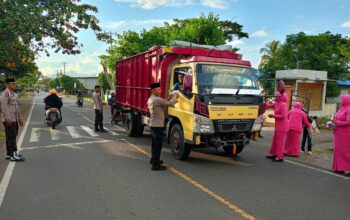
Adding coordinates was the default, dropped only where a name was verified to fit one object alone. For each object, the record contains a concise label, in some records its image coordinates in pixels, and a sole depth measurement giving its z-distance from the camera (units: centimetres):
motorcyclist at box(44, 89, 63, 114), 1614
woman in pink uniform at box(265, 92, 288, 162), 952
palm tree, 4613
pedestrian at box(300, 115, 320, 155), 1145
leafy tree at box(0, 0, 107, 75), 1409
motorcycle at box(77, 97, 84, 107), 3664
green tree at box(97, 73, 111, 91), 5447
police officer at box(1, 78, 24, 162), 864
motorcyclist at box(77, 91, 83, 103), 3641
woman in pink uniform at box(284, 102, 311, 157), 1048
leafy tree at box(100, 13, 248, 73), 2764
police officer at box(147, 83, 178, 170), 797
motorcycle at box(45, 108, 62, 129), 1579
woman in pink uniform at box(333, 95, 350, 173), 805
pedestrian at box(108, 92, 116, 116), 1698
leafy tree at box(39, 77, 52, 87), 18059
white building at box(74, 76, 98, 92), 11407
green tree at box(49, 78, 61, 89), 12936
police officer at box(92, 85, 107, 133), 1498
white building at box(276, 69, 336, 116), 2322
